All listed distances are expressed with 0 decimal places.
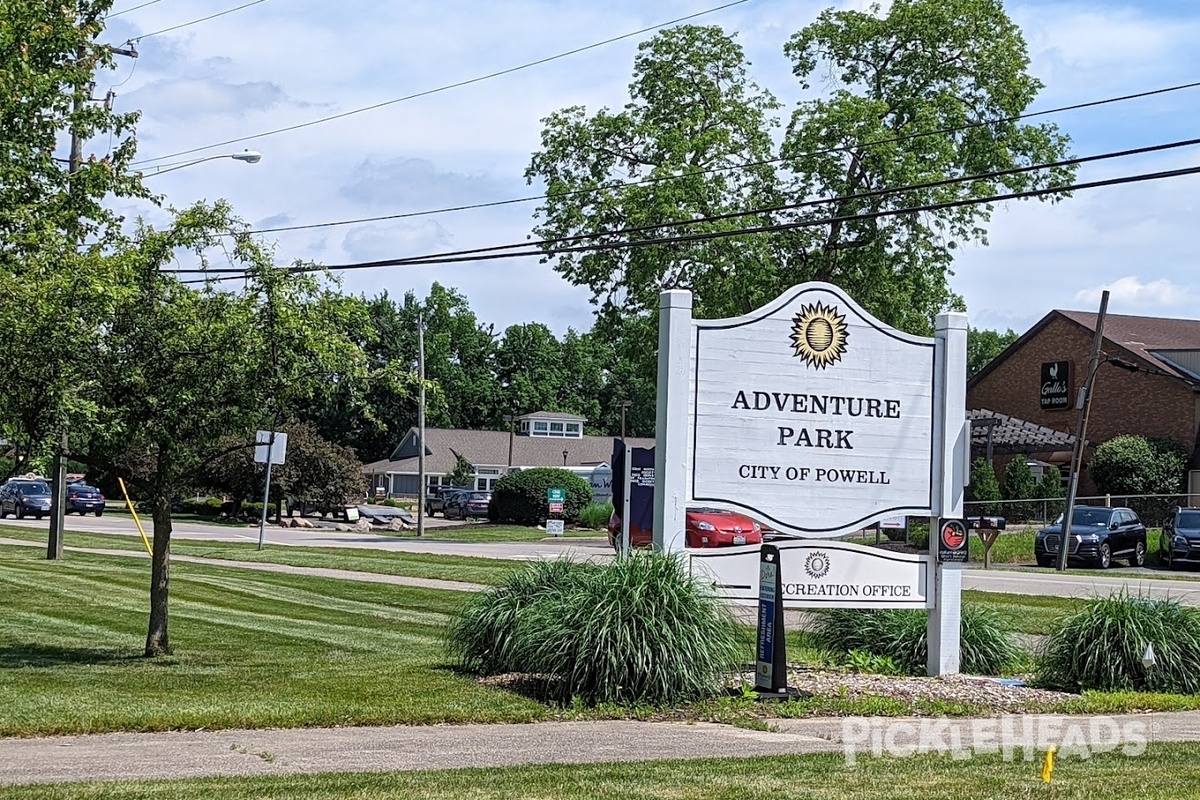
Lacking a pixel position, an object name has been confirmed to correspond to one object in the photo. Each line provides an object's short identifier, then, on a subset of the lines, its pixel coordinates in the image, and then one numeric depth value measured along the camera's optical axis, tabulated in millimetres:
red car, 31594
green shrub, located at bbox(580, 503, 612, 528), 59438
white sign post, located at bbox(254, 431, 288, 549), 27031
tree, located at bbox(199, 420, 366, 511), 58375
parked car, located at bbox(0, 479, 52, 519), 54562
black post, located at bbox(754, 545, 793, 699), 11102
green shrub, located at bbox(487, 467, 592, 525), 60844
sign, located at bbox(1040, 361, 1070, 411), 57000
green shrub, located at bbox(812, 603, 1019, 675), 13211
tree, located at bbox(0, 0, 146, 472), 12305
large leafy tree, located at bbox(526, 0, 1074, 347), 42938
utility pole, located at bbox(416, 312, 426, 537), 50688
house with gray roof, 85500
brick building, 52156
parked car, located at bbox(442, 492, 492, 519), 65188
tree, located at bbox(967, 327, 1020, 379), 106794
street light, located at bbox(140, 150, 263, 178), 21756
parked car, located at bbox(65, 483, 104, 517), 57156
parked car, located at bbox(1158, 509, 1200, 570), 36938
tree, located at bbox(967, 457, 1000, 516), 48062
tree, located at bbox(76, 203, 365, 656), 12828
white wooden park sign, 12375
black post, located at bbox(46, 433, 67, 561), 29188
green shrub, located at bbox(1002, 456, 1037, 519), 49094
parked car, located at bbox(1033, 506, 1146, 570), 36562
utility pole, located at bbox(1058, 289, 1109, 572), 34888
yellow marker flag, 7438
